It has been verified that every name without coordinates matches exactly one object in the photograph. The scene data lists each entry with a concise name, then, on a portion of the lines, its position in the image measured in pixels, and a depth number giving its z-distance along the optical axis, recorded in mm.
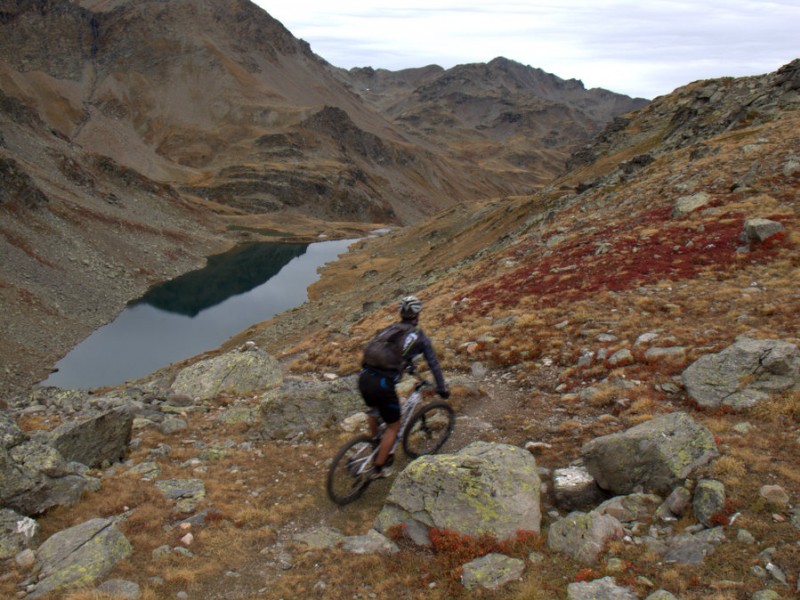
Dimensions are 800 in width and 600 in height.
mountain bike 10242
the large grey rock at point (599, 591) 6939
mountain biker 9711
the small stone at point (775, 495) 7820
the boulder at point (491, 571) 7535
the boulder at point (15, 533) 8602
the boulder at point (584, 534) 7855
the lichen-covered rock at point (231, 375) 20234
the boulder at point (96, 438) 12594
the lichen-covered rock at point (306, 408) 14758
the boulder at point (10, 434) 10336
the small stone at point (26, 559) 8336
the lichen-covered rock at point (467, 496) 8609
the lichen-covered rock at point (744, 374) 11148
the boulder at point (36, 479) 9602
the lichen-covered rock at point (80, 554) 7878
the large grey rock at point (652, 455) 9078
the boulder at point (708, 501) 7977
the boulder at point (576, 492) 9500
